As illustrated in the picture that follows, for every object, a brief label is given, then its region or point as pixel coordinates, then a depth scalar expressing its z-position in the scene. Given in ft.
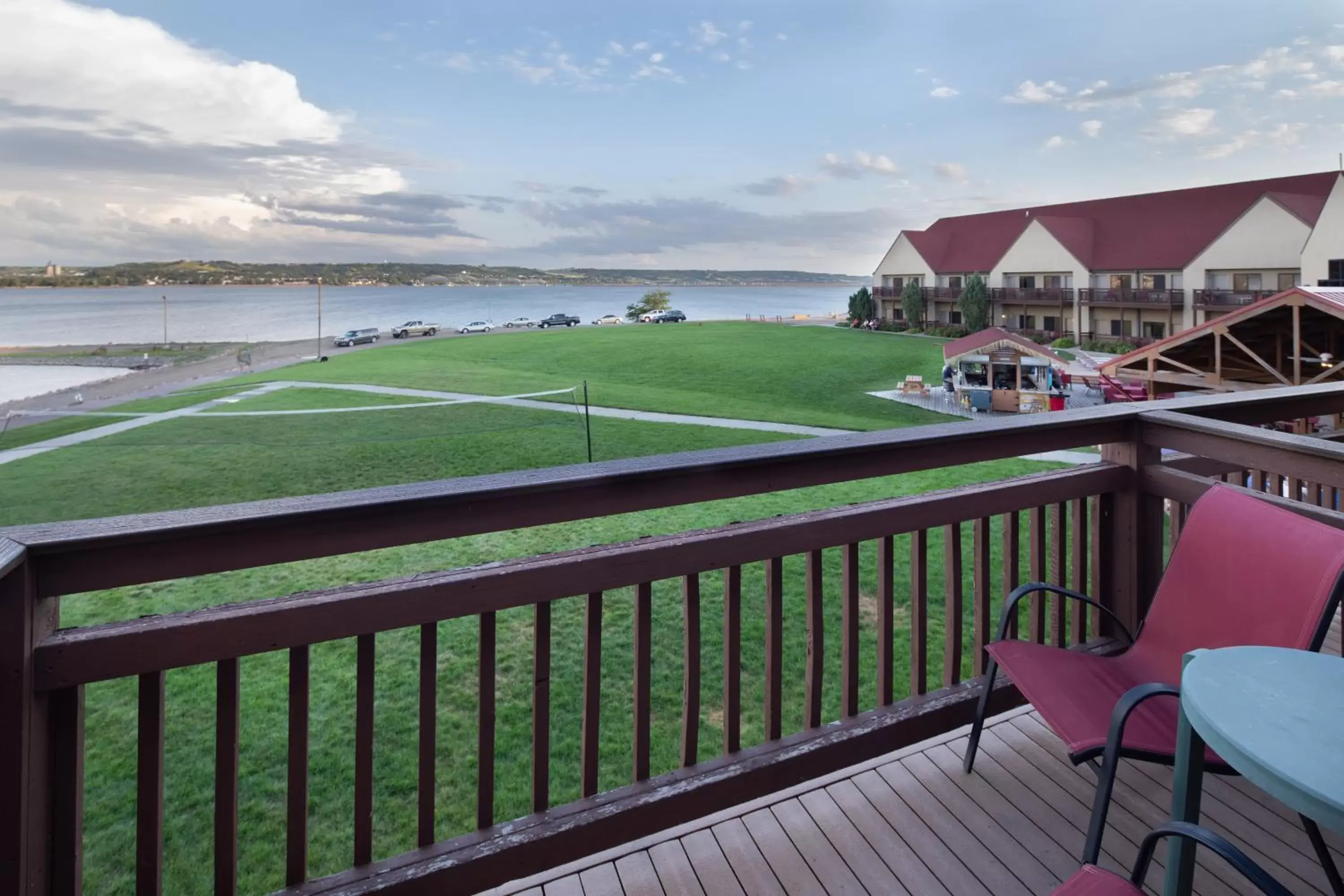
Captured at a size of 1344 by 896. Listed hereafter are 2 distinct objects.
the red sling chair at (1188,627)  3.57
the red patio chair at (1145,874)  2.05
